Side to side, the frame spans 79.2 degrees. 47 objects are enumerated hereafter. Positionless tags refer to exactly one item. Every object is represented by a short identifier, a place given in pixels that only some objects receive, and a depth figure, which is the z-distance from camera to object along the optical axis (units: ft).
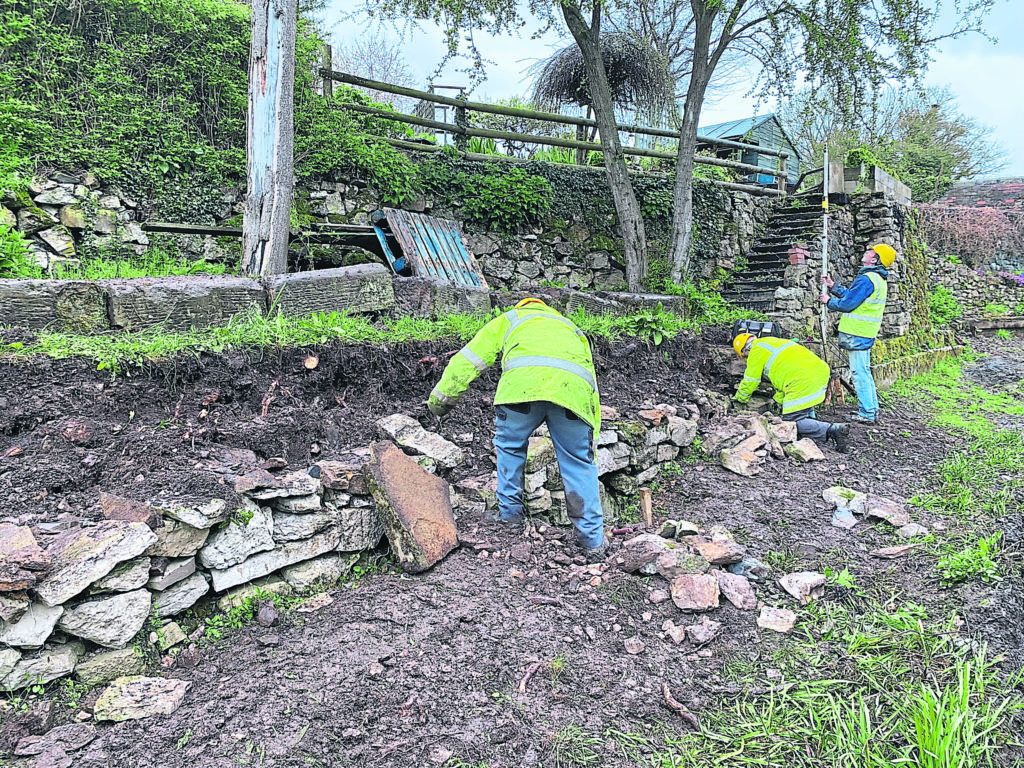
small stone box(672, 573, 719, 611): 10.54
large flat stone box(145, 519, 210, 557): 9.11
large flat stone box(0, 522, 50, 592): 7.75
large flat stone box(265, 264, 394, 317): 15.46
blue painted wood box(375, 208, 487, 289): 23.57
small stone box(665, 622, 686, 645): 9.87
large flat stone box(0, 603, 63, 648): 7.79
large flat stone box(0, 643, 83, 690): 7.74
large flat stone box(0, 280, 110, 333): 12.43
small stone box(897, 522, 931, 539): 13.65
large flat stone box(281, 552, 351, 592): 10.59
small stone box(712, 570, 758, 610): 10.78
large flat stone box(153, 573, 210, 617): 9.07
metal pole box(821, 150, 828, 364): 28.44
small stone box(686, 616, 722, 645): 9.85
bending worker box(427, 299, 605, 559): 11.85
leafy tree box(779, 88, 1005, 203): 61.82
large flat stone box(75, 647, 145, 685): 8.20
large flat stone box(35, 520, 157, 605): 8.11
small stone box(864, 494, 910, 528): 14.46
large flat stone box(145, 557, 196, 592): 9.03
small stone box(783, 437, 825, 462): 19.58
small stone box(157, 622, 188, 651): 8.84
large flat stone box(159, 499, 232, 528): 9.34
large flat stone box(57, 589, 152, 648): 8.24
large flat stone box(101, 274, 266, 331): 13.33
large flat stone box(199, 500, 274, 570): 9.67
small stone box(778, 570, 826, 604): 11.12
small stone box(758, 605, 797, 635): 10.14
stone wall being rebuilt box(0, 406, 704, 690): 8.02
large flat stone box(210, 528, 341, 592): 9.80
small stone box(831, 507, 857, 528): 14.80
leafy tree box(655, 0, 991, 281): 28.43
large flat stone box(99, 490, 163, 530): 9.20
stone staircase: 35.27
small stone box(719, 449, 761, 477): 18.20
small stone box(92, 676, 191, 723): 7.73
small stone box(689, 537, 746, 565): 12.09
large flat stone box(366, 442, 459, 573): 10.94
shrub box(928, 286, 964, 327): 46.33
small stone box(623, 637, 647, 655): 9.56
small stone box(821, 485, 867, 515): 15.37
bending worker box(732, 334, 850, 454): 21.20
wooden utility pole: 18.35
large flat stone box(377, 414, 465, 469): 13.28
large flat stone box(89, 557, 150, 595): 8.52
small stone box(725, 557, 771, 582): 11.93
